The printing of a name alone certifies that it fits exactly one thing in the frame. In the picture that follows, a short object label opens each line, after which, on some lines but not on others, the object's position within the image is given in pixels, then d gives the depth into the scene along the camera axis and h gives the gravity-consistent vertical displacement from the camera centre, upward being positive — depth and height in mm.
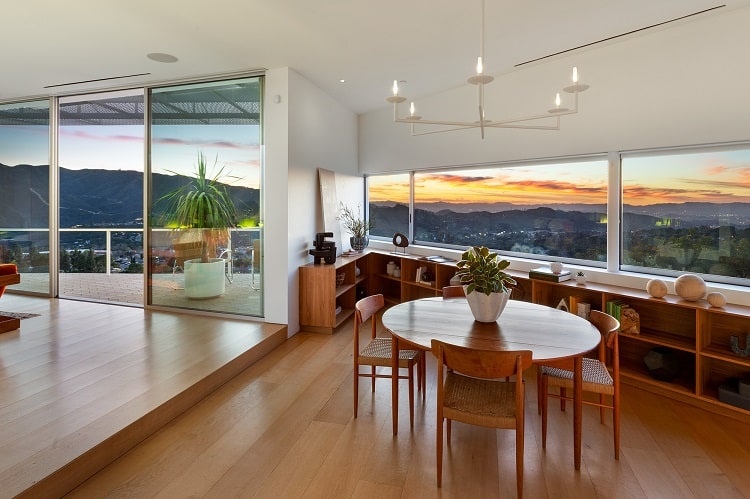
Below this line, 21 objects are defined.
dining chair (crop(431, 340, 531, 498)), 2070 -822
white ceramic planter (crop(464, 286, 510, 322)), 2686 -363
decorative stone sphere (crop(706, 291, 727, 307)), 3020 -369
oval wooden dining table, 2305 -508
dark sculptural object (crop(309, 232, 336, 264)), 5000 -11
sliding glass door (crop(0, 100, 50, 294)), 5949 +843
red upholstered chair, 4410 -226
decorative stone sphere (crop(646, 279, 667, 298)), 3309 -310
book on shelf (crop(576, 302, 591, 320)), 3833 -562
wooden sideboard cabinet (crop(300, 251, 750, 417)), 3090 -671
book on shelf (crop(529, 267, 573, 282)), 3930 -250
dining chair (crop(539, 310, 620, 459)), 2457 -795
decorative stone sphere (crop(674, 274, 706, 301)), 3162 -295
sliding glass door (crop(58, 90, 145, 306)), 5766 +666
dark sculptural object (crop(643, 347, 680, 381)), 3314 -930
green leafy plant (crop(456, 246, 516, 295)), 2668 -160
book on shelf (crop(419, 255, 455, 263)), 5238 -126
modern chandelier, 2100 +884
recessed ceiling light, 4152 +1957
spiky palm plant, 4883 +501
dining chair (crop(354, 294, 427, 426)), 2892 -763
